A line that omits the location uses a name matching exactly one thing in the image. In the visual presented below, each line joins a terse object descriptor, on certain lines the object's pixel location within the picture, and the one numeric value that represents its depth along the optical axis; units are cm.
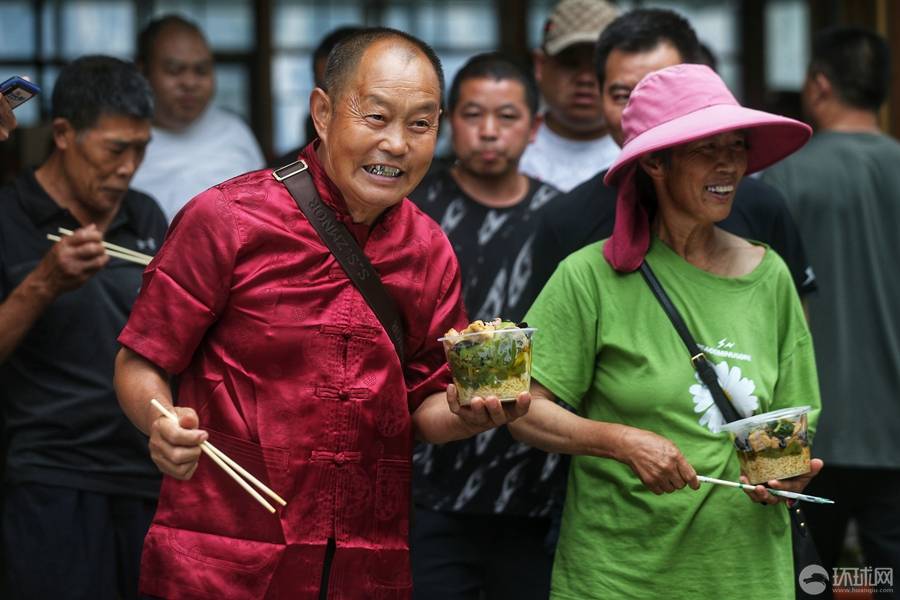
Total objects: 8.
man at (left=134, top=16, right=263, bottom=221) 489
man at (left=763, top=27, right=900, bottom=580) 423
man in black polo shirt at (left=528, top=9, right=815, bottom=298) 353
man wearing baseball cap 466
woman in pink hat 295
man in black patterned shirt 375
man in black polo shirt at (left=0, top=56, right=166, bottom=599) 371
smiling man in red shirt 265
